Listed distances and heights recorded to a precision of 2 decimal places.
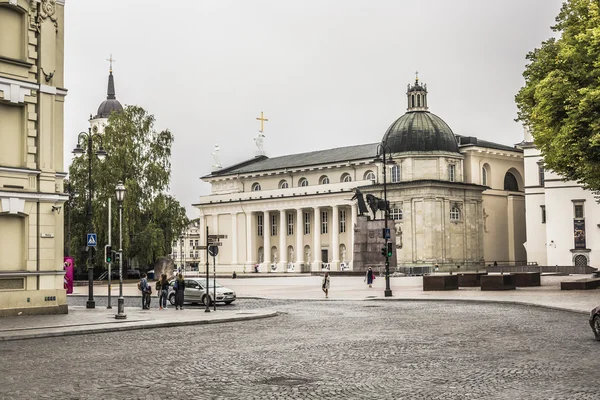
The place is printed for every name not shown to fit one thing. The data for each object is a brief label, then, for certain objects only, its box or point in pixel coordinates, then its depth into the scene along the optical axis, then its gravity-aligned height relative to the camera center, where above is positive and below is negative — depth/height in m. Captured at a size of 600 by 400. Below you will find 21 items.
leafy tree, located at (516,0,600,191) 34.50 +7.28
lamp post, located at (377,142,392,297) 39.19 -0.99
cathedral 91.38 +7.16
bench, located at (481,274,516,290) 42.53 -1.41
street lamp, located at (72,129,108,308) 33.84 +2.42
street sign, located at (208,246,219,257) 31.50 +0.37
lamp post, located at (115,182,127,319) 26.72 +0.00
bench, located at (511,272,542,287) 45.66 -1.40
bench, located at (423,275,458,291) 44.50 -1.44
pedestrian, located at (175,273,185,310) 33.25 -1.26
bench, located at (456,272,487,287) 47.97 -1.45
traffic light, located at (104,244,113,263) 30.58 +0.28
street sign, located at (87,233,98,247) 33.33 +0.87
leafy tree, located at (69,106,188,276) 66.56 +6.06
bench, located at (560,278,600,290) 40.78 -1.56
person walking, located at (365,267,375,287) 51.70 -1.30
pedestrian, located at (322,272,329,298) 41.97 -1.38
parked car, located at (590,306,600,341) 17.67 -1.50
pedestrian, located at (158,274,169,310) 33.66 -1.31
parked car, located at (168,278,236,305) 36.53 -1.56
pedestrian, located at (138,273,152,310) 33.19 -1.24
